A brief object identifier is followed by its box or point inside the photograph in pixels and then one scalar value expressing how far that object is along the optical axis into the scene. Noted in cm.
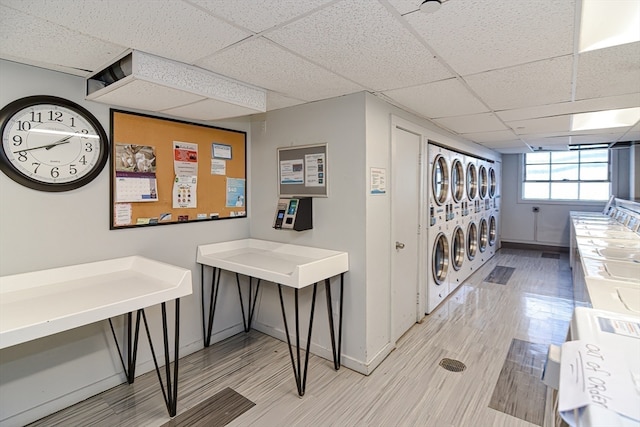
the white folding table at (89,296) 153
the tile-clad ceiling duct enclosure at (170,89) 181
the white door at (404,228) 301
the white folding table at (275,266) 231
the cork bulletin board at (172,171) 241
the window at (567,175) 672
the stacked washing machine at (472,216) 506
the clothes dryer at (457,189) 432
